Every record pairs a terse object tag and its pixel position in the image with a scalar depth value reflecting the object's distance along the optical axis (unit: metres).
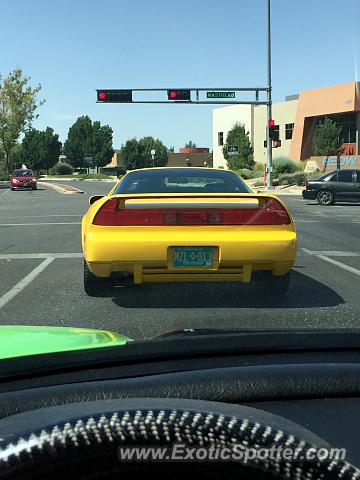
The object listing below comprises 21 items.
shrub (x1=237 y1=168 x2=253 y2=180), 47.02
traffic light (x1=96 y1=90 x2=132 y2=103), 32.84
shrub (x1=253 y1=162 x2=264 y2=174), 50.18
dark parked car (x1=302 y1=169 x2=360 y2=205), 21.03
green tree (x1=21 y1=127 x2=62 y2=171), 92.38
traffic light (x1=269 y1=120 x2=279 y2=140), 30.83
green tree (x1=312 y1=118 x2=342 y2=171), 47.19
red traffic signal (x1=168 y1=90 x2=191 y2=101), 32.56
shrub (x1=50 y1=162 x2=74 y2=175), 96.44
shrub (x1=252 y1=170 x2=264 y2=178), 46.16
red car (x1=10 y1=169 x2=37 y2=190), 39.22
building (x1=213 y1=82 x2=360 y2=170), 48.59
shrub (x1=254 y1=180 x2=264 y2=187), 38.48
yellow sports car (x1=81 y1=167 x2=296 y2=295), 5.29
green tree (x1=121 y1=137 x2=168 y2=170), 99.38
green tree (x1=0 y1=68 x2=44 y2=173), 60.69
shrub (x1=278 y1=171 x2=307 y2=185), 36.78
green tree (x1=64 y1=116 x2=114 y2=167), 96.12
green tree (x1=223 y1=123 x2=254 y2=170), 56.59
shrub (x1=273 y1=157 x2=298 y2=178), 43.00
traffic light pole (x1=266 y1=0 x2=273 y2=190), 31.28
